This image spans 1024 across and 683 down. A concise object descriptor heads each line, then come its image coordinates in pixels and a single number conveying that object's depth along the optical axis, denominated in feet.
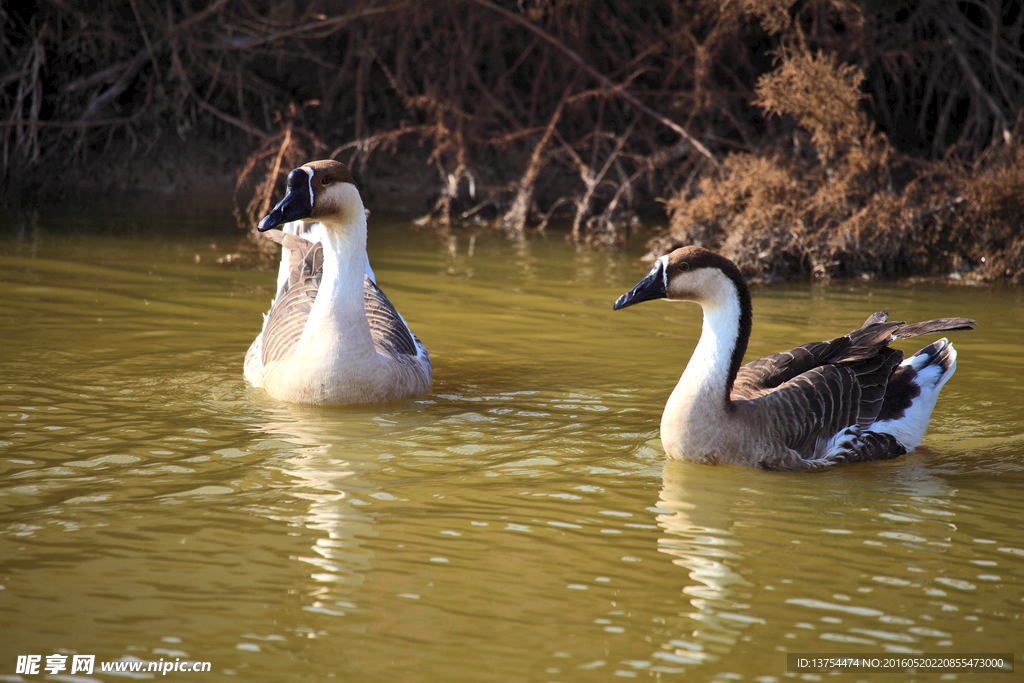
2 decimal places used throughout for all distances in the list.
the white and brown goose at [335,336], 40.75
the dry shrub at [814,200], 71.00
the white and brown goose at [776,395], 34.53
